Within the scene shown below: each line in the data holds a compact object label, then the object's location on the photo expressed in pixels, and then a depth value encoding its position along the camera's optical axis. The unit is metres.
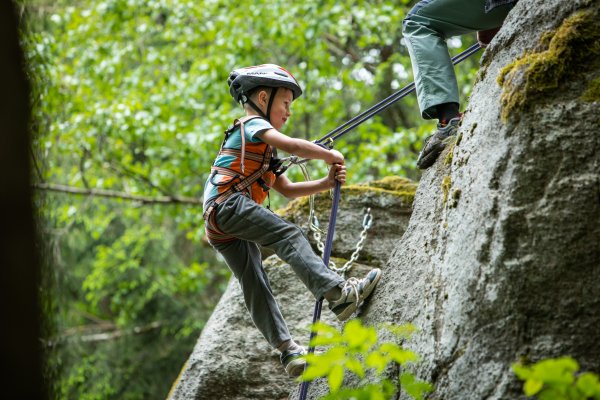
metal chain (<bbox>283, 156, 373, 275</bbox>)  10.48
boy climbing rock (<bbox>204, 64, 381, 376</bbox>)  8.74
